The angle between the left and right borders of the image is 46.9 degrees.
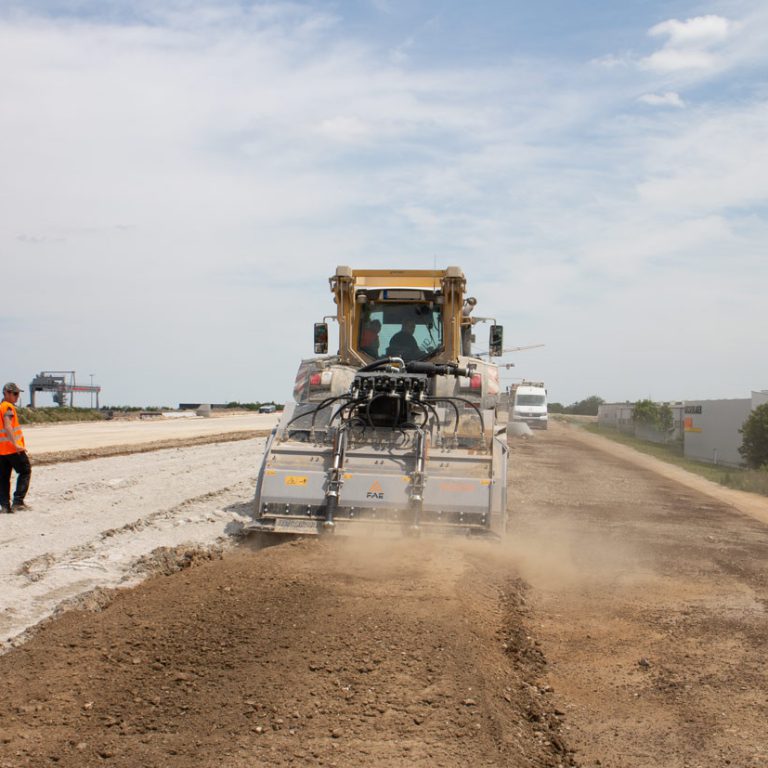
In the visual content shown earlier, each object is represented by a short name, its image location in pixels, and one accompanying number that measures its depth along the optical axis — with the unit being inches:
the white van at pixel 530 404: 1696.6
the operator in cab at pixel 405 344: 467.8
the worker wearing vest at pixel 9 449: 450.9
